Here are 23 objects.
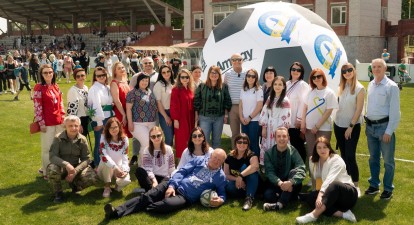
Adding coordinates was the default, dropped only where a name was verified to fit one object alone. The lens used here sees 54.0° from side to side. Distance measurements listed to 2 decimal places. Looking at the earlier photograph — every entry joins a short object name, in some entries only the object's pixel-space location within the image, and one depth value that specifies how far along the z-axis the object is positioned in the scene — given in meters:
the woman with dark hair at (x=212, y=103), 6.45
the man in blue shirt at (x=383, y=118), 5.31
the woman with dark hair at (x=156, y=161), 5.82
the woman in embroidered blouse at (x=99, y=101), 6.51
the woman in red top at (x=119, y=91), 6.66
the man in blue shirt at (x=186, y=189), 5.23
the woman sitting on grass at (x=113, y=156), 5.88
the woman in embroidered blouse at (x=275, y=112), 5.92
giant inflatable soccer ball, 6.69
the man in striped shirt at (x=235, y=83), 6.58
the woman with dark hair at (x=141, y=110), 6.53
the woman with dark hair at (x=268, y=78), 6.31
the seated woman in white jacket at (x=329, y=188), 4.94
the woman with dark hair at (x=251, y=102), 6.29
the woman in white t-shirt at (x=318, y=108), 5.78
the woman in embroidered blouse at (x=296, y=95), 6.14
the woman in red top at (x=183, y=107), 6.67
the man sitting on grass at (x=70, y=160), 5.71
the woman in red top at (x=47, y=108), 6.27
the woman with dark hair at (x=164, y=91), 6.89
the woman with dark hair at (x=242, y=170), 5.62
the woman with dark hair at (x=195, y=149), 5.79
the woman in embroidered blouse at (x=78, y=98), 6.57
